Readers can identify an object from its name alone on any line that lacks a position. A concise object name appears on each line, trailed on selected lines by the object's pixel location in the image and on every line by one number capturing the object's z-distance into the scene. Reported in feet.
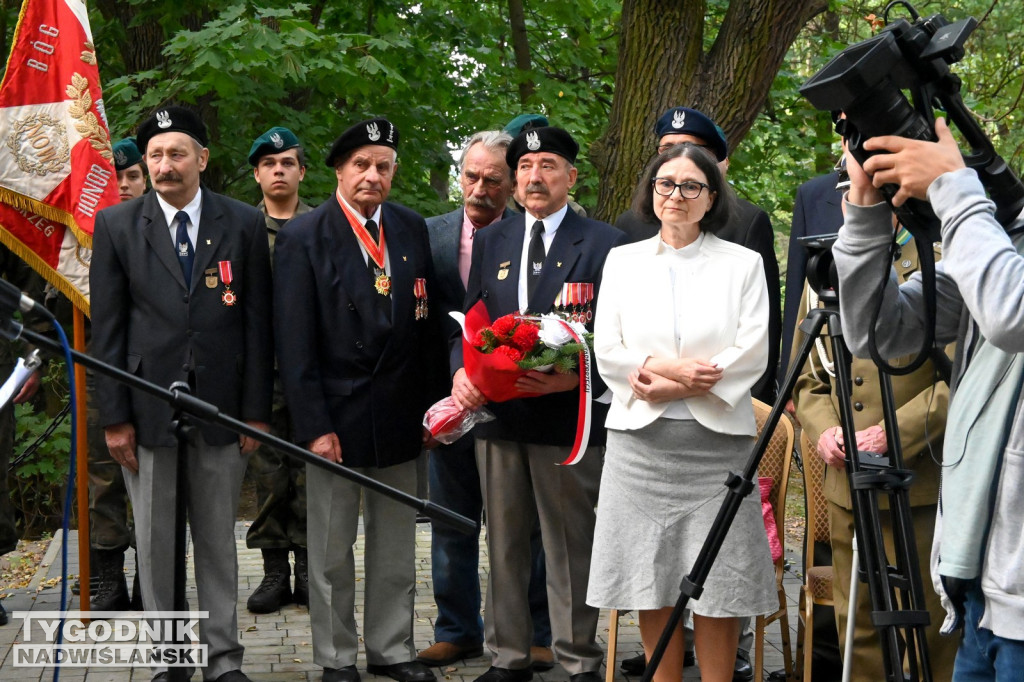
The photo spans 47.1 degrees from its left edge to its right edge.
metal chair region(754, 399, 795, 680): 15.89
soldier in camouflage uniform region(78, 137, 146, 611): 19.71
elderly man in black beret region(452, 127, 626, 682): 15.92
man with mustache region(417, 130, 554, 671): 17.70
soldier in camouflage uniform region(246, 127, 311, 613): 20.53
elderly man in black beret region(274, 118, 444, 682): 16.20
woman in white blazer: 13.46
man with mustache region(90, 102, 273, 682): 15.83
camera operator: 7.00
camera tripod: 8.95
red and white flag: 19.13
